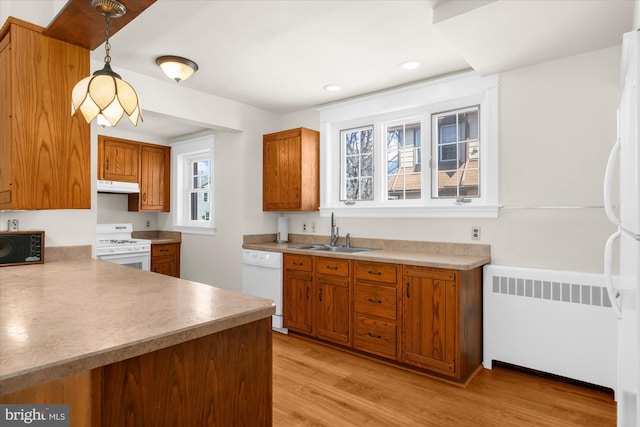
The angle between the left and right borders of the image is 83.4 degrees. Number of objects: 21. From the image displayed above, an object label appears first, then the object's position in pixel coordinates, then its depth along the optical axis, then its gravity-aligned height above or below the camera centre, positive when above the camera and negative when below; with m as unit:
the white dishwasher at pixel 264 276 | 3.67 -0.62
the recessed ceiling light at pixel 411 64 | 2.93 +1.26
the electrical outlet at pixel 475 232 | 3.00 -0.13
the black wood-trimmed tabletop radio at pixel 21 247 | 2.09 -0.17
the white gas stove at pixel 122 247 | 4.33 -0.36
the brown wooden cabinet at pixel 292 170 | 3.91 +0.53
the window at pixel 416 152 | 3.03 +0.63
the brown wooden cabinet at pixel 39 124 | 1.93 +0.53
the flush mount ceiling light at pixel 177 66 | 2.88 +1.23
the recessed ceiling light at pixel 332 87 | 3.51 +1.28
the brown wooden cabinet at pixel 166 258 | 4.93 -0.57
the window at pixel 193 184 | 5.14 +0.52
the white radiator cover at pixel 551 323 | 2.42 -0.77
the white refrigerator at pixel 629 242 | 1.03 -0.09
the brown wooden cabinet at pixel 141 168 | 4.91 +0.72
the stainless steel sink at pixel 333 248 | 3.65 -0.33
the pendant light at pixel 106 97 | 1.45 +0.50
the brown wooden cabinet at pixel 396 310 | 2.58 -0.76
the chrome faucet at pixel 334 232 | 3.85 -0.16
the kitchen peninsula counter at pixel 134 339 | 0.84 -0.31
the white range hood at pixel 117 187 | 4.67 +0.42
